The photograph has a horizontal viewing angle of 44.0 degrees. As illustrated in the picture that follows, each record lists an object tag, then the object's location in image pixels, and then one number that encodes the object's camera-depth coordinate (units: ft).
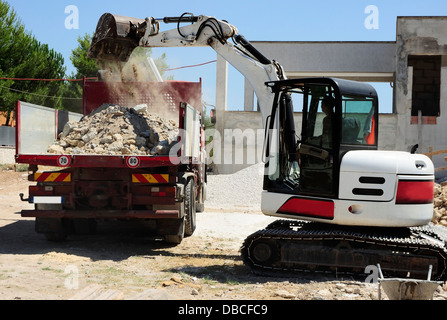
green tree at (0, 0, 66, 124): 112.47
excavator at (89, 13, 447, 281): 22.82
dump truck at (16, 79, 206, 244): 28.50
